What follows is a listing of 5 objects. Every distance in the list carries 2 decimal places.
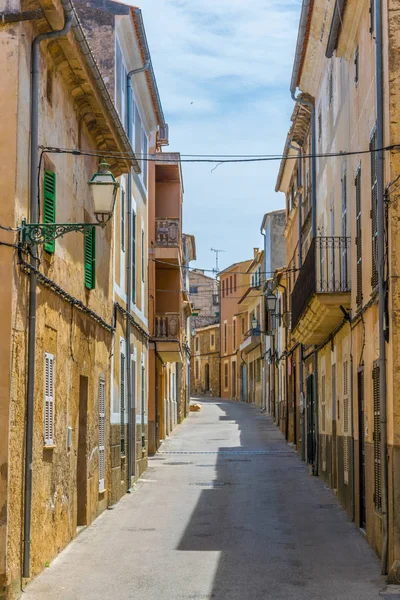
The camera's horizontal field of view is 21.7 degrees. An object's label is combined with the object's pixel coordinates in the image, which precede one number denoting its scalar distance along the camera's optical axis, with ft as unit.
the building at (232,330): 231.44
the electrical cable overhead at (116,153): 38.29
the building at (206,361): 268.82
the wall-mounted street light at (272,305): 108.47
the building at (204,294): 294.87
